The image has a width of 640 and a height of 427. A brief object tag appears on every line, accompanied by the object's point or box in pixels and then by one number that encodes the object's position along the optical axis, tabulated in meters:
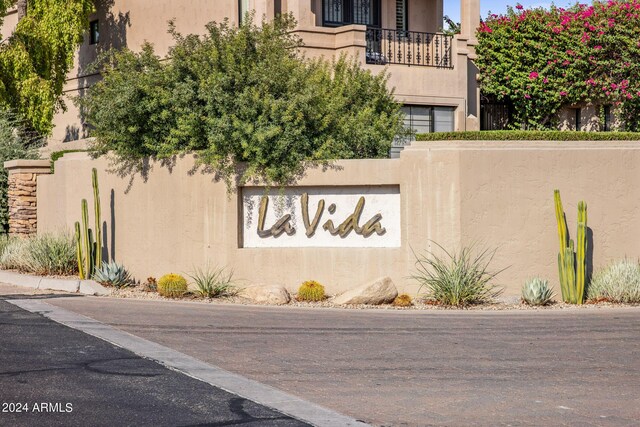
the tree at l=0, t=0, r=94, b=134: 30.72
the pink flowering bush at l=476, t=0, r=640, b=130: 28.20
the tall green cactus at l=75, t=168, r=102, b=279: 21.91
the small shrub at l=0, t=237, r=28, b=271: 23.42
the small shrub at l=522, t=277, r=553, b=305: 18.69
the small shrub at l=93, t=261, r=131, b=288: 21.17
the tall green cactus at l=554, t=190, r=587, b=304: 19.06
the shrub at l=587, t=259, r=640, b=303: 18.86
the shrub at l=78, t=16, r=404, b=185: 19.86
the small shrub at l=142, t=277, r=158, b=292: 21.10
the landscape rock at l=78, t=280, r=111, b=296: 20.55
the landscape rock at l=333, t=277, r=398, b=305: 18.80
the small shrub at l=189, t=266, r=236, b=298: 19.77
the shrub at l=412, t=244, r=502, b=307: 18.62
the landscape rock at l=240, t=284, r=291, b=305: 19.06
